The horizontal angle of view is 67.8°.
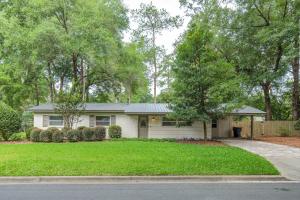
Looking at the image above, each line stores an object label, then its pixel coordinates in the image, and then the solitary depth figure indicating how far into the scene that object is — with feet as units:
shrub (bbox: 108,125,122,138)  53.93
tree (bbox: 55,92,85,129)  50.71
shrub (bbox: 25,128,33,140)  51.74
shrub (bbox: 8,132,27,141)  51.05
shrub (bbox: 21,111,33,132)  68.09
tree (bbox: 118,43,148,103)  73.14
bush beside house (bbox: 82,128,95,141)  49.75
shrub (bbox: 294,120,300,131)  65.29
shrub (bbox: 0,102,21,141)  48.30
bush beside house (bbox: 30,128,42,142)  48.19
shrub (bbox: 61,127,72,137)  48.82
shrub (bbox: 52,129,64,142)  47.58
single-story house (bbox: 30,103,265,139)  55.03
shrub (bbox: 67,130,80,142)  48.62
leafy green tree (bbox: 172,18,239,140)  46.17
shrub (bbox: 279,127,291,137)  65.27
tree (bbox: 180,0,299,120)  56.09
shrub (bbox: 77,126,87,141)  49.82
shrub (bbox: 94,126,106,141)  50.35
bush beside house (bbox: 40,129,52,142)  47.80
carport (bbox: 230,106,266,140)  54.15
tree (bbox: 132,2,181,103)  85.61
